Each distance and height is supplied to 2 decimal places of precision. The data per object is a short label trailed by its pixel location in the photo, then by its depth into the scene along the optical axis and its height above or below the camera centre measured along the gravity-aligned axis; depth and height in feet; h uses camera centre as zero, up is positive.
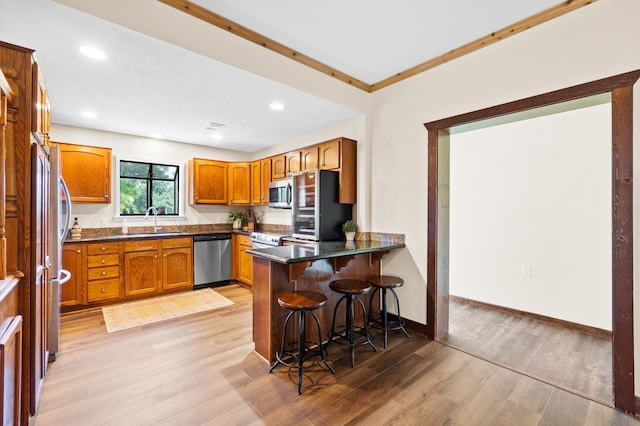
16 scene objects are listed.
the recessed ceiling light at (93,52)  7.59 +4.15
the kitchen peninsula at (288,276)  8.25 -1.96
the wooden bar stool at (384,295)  9.53 -2.94
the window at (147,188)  16.02 +1.36
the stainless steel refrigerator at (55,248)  8.13 -1.01
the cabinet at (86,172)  13.44 +1.86
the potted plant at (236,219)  19.31 -0.46
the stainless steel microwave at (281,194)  14.57 +0.94
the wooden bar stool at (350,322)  8.44 -3.27
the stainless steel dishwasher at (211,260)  16.02 -2.64
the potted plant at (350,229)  12.14 -0.69
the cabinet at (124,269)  12.57 -2.70
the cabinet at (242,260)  16.25 -2.70
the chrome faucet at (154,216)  16.38 -0.23
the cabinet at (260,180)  17.06 +1.86
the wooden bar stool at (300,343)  7.23 -3.41
